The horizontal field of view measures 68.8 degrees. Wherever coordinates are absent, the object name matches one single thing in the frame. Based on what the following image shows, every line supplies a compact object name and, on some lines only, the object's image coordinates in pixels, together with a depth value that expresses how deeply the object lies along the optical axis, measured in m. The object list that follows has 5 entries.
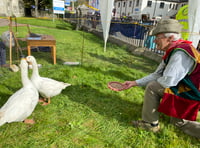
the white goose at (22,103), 2.26
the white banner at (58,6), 19.00
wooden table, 5.02
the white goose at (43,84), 3.06
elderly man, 1.95
